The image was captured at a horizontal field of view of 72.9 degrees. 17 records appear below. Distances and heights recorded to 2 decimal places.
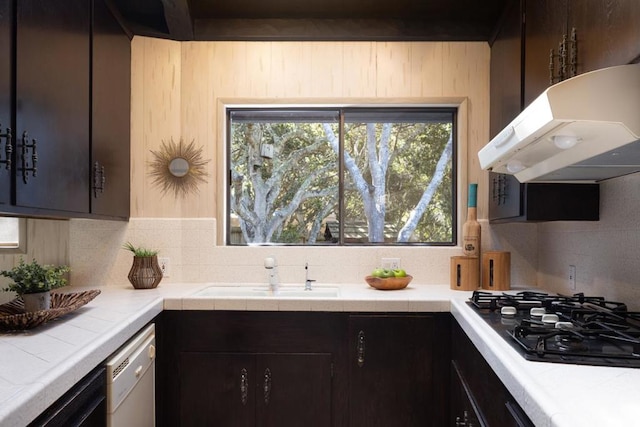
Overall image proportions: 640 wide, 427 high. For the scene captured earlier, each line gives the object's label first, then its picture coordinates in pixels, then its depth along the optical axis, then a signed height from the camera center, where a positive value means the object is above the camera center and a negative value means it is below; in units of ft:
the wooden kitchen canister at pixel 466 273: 7.53 -1.04
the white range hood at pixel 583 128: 3.43 +0.75
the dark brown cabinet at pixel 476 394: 3.57 -1.85
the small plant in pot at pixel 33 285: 4.84 -0.86
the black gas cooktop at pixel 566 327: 3.48 -1.13
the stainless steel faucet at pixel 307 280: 8.07 -1.29
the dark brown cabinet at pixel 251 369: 6.72 -2.46
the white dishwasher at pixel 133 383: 4.55 -2.05
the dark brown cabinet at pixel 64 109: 4.51 +1.30
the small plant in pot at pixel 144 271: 7.59 -1.06
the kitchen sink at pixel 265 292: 7.91 -1.49
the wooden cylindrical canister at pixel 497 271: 7.49 -0.99
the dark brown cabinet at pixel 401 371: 6.63 -2.42
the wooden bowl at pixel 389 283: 7.52 -1.22
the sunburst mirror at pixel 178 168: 8.45 +0.84
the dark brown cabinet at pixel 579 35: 3.51 +1.80
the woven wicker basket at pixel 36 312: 4.52 -1.17
